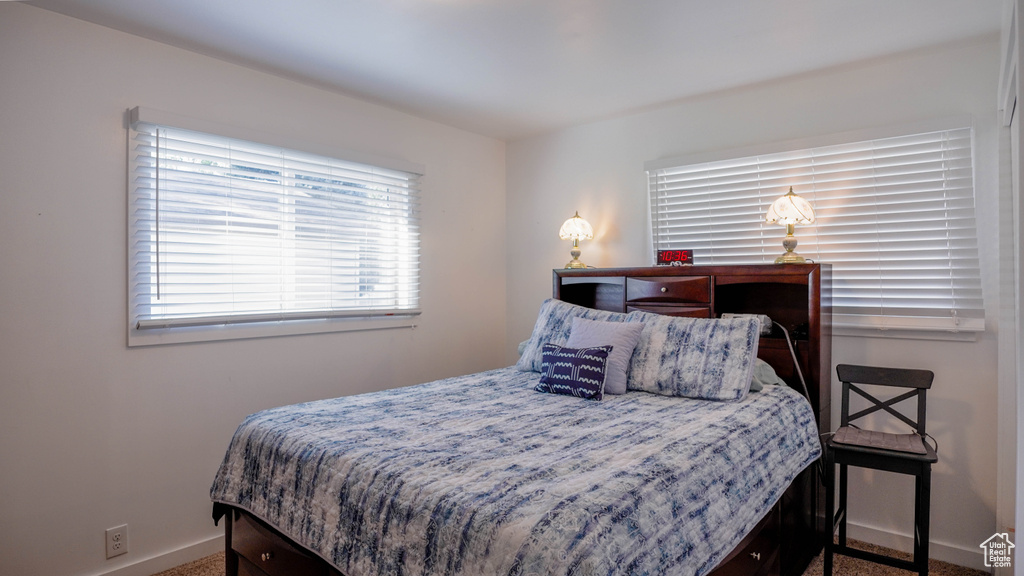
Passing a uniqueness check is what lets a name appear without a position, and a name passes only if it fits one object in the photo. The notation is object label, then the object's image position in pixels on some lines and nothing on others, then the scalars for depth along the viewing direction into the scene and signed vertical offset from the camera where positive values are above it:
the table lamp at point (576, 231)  3.78 +0.35
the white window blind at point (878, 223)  2.67 +0.30
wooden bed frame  1.93 -0.32
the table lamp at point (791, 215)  2.87 +0.34
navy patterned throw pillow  2.52 -0.42
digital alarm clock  3.25 +0.14
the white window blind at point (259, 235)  2.59 +0.27
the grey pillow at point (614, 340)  2.61 -0.28
